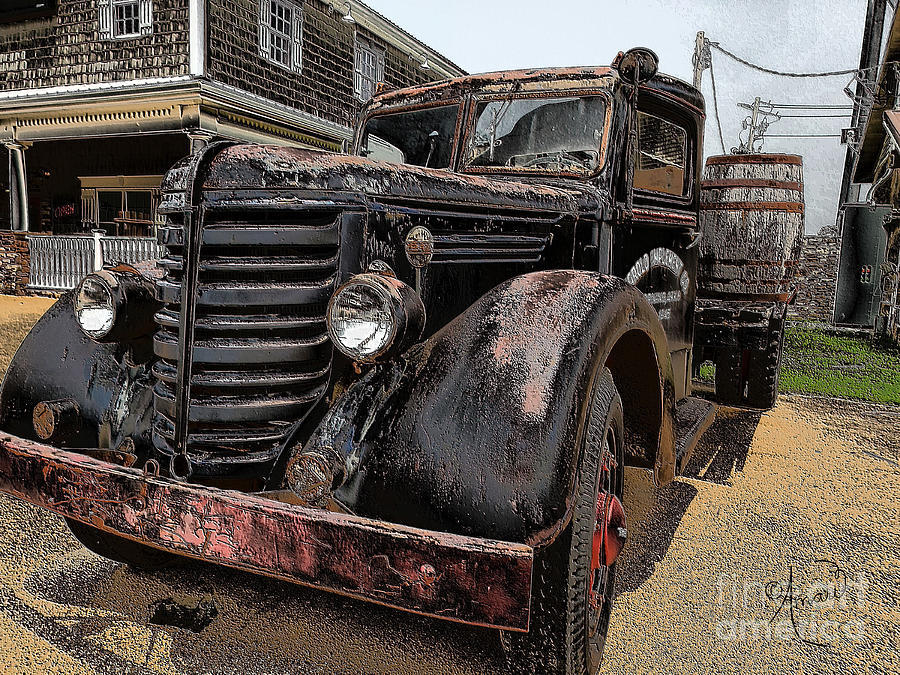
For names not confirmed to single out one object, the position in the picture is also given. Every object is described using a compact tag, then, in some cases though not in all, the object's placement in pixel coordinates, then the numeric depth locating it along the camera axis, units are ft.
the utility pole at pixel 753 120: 68.08
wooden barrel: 15.01
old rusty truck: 5.48
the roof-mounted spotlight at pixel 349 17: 49.56
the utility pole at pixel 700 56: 57.67
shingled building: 39.83
